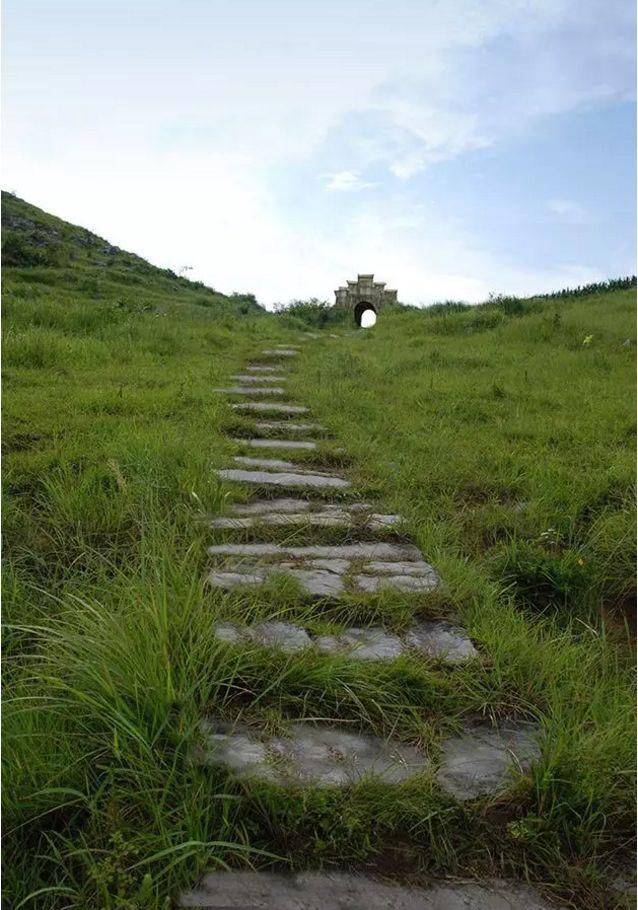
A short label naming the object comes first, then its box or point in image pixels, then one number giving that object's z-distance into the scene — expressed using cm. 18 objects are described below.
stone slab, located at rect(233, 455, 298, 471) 417
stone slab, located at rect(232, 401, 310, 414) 562
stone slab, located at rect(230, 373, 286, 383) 715
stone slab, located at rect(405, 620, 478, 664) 232
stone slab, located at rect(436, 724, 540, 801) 179
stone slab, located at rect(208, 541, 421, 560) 298
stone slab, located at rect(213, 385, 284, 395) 637
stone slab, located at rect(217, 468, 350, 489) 385
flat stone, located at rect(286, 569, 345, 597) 264
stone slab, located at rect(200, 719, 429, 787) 175
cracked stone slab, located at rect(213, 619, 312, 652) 223
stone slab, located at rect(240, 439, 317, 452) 466
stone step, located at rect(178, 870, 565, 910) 150
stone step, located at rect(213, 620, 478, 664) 226
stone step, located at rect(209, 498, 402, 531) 326
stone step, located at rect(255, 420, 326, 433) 513
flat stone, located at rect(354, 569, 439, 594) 272
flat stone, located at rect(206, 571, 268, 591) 261
